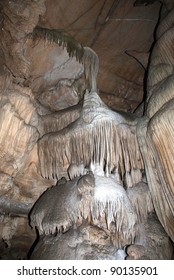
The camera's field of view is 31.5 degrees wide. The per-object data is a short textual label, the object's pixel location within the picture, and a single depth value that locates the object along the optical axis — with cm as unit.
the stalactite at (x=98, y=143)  452
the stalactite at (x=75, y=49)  500
